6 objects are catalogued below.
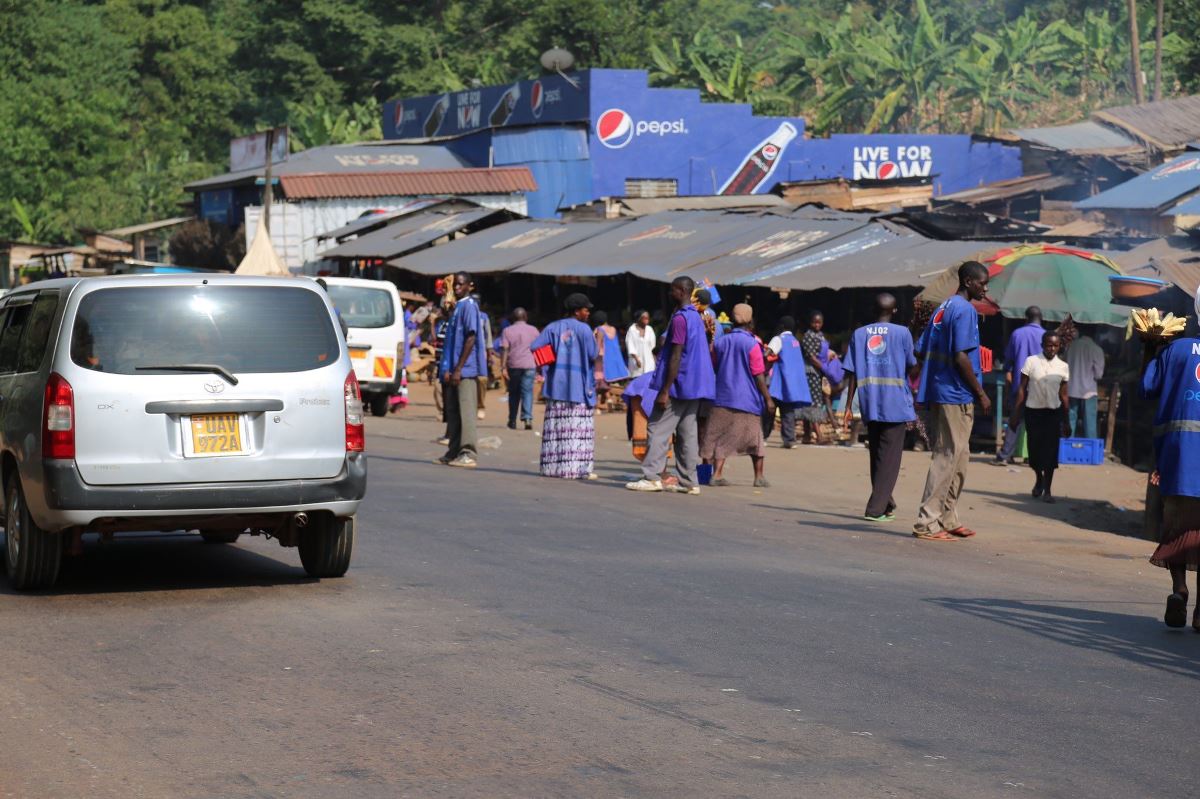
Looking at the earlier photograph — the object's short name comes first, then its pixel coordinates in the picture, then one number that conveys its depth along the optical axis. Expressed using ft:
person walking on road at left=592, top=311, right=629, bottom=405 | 77.51
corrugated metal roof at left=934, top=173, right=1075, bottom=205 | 115.34
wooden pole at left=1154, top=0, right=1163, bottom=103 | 135.13
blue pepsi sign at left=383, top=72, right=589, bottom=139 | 150.20
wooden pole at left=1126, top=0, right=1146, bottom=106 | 133.92
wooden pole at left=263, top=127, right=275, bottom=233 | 135.85
